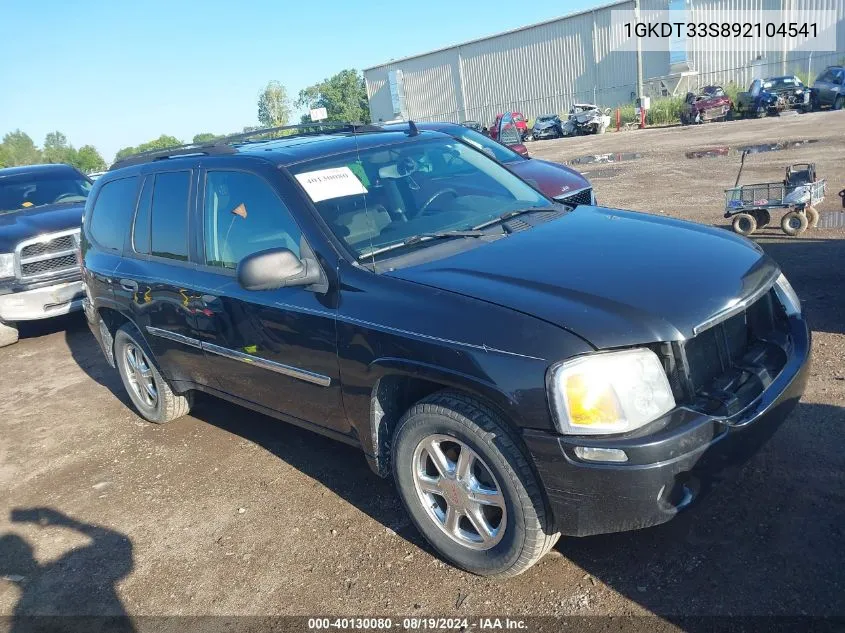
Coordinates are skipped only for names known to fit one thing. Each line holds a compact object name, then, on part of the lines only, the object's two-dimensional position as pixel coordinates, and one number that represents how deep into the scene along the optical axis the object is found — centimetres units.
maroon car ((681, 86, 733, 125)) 3152
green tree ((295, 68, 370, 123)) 7811
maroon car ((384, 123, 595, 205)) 770
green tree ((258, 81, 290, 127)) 8974
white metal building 3972
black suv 254
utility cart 773
